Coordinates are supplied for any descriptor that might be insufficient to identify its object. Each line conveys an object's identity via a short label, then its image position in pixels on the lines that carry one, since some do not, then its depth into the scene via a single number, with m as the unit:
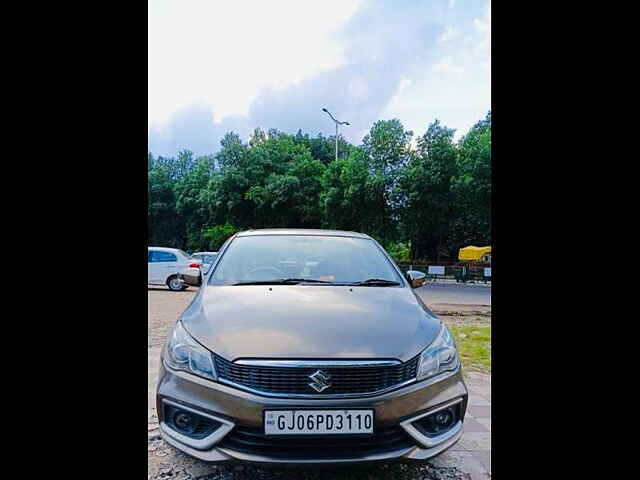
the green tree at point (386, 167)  17.55
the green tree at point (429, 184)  16.86
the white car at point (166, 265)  12.06
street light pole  18.48
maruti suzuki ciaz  1.83
